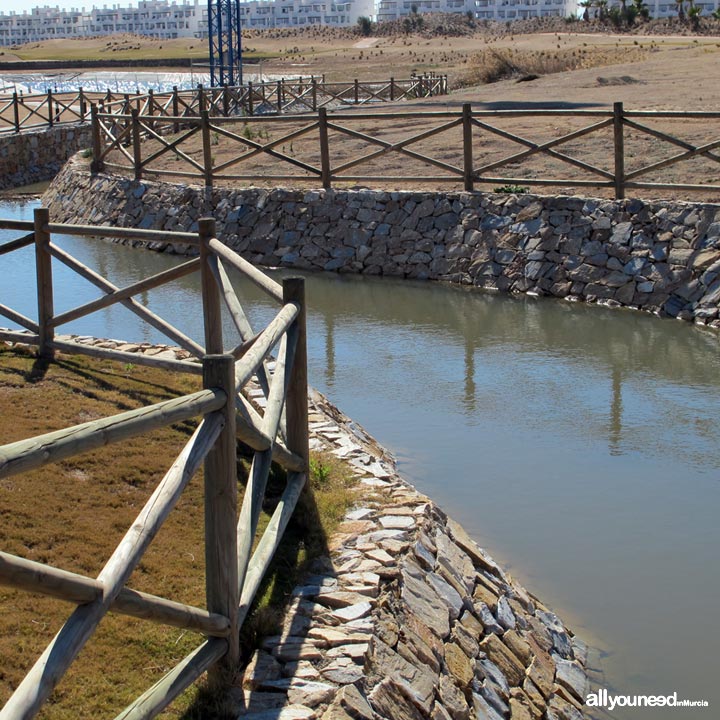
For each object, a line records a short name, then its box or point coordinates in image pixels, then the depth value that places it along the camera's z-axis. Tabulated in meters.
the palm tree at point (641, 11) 78.06
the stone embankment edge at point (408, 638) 4.20
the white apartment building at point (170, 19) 164.88
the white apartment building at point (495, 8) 145.00
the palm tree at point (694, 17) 69.19
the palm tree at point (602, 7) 82.44
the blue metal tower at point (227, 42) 37.91
